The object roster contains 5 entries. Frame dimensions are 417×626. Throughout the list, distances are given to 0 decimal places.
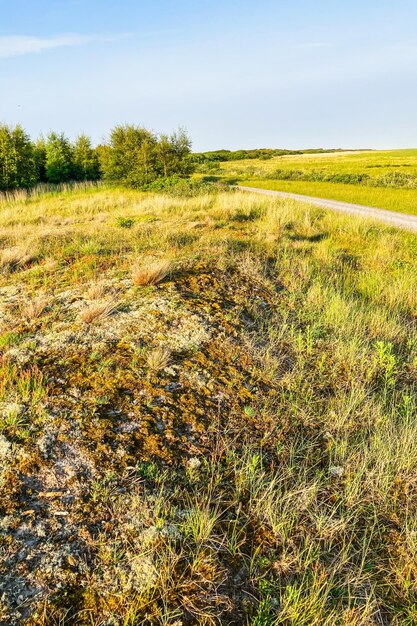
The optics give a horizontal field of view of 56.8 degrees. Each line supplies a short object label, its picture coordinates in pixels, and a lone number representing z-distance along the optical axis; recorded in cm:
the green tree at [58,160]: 3231
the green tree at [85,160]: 3462
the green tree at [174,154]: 2797
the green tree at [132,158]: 2753
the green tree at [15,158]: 2584
